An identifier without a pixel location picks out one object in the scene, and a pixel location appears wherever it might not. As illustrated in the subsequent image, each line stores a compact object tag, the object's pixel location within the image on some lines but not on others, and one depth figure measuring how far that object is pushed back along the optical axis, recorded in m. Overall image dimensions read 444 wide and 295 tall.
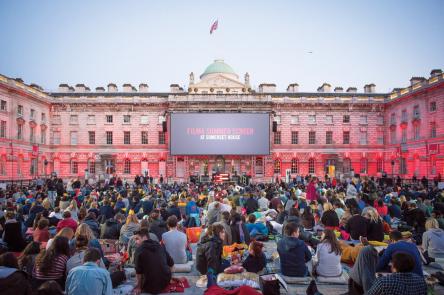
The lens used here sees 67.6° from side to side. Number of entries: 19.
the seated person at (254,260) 7.23
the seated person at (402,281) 4.49
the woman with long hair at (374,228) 9.61
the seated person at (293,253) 7.11
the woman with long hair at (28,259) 6.24
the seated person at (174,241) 8.32
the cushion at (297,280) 7.27
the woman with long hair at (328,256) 7.26
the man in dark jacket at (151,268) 6.38
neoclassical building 42.59
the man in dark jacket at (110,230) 9.85
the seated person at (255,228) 10.84
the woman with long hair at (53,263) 5.90
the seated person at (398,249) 6.06
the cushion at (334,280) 7.48
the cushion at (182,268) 8.43
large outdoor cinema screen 38.72
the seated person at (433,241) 9.15
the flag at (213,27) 43.34
